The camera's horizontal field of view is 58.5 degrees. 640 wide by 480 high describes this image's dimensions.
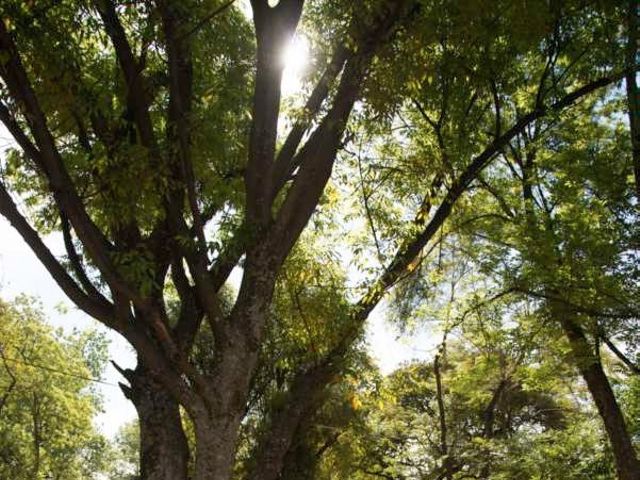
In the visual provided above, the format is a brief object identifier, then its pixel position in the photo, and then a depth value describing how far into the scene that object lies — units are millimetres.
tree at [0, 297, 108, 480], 18469
